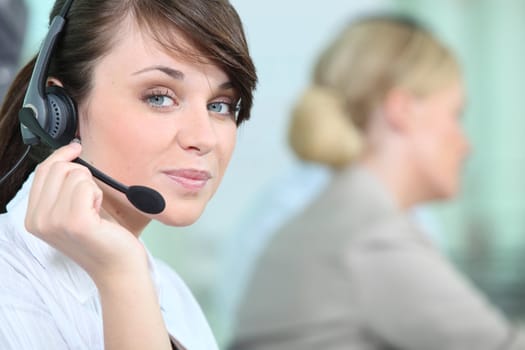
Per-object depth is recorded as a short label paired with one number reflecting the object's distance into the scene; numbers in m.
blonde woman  3.36
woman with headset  1.85
